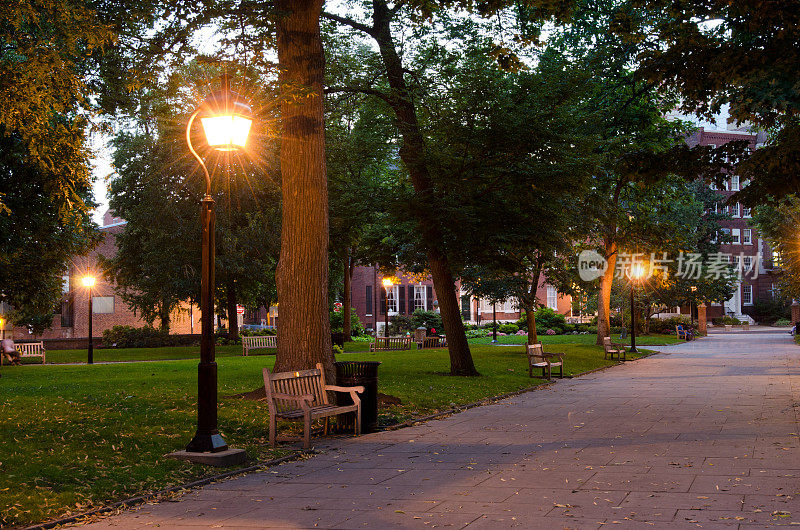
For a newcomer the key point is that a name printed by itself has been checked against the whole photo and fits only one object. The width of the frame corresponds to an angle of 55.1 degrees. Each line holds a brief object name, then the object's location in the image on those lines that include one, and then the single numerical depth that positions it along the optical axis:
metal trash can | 11.40
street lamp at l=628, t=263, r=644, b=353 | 37.33
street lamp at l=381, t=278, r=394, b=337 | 36.64
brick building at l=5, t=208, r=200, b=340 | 52.59
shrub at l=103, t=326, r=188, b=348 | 41.75
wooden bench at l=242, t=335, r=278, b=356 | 33.23
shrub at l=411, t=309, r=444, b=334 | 52.66
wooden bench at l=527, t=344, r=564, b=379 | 20.96
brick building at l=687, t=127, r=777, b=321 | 80.69
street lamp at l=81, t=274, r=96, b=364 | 30.66
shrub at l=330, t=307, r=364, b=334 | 49.91
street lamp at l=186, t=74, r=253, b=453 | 8.93
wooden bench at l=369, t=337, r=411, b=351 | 36.75
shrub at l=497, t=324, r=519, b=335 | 58.12
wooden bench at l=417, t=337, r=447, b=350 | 38.79
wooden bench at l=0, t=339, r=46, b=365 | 31.73
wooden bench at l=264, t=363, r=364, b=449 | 10.11
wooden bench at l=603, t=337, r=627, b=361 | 30.23
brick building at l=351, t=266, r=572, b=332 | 68.81
